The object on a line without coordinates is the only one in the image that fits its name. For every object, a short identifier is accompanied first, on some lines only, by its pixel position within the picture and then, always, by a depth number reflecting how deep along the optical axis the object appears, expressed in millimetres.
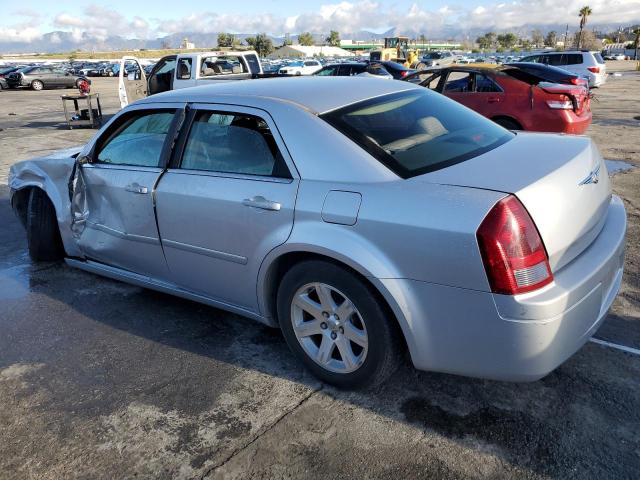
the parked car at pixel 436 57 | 37438
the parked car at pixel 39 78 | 32375
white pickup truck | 12516
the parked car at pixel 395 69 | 18681
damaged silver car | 2318
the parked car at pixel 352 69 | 18156
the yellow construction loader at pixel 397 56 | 32544
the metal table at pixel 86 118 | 14594
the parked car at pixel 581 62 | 20781
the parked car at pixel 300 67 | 35062
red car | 8242
